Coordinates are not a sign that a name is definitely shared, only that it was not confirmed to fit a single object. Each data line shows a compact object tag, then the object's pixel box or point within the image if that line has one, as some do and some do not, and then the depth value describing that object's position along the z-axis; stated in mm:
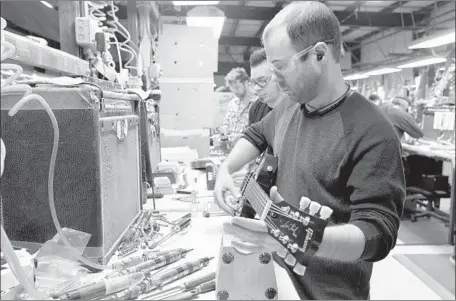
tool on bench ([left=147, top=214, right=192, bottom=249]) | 1320
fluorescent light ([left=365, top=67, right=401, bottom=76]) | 9008
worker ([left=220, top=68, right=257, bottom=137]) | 4020
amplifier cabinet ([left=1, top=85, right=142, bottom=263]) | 1022
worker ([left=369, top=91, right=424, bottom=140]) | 4281
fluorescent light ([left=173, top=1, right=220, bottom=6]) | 3012
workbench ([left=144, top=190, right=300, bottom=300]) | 926
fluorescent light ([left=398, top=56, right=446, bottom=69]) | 6909
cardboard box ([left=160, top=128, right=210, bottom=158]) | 3457
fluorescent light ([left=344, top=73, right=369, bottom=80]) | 10567
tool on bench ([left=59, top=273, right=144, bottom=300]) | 897
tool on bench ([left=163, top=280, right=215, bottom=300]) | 932
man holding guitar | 905
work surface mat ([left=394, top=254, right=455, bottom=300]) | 2760
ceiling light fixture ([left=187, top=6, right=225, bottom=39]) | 4180
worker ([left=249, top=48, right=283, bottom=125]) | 2480
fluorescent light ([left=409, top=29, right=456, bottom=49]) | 3779
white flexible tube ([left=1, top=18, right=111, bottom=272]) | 738
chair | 4336
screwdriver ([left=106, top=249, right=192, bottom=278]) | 1056
